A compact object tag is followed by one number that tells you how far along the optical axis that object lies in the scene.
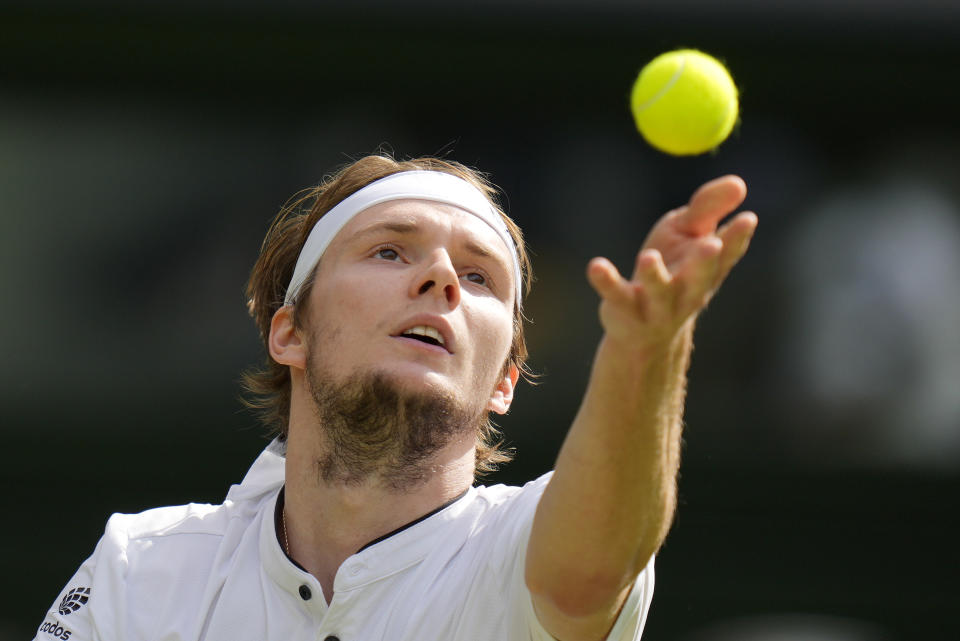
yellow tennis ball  5.91
